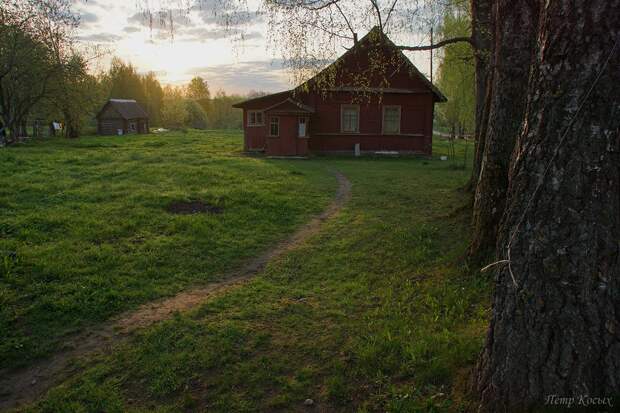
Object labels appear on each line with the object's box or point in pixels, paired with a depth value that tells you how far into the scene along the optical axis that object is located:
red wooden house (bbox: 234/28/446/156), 23.91
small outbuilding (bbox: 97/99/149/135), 48.41
